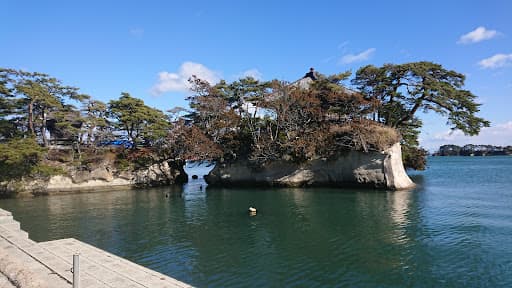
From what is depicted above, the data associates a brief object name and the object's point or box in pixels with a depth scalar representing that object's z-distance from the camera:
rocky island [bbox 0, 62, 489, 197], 35.56
